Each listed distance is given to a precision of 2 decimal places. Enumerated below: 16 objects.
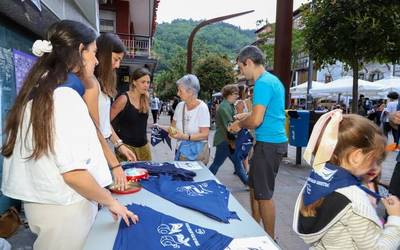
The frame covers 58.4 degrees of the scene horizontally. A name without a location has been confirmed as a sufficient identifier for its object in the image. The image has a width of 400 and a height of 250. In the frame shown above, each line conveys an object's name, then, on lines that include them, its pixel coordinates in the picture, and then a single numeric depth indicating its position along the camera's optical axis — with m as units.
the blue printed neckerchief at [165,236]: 1.56
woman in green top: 5.68
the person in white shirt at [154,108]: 19.64
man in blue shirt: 3.19
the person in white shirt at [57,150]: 1.50
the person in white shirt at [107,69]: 2.96
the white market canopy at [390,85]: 15.19
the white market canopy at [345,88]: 15.32
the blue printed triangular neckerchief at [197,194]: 1.95
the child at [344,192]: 1.49
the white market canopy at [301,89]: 19.00
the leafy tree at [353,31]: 5.59
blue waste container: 7.34
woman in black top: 3.74
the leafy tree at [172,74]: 41.12
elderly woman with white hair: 3.94
